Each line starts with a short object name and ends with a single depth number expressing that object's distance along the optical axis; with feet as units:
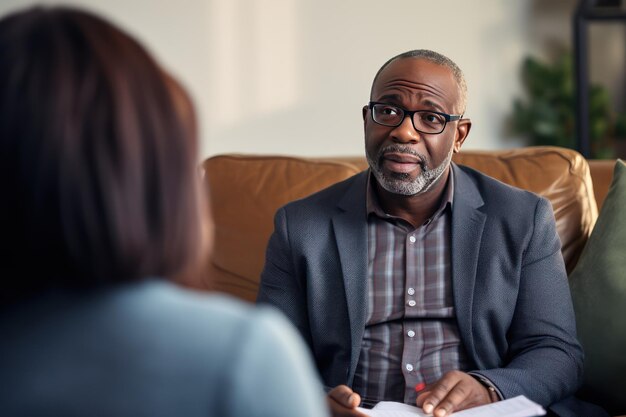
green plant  14.51
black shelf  13.20
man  6.30
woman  2.13
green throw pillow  6.55
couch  7.47
